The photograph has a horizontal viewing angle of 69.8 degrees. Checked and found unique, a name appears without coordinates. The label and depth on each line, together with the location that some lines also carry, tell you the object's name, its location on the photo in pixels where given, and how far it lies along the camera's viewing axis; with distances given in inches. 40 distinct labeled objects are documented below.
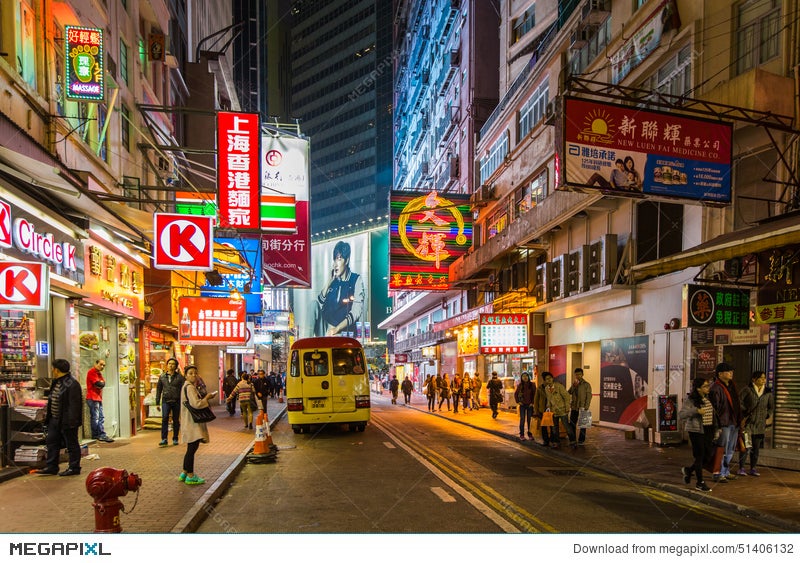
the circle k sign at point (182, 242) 458.0
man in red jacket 483.2
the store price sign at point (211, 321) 719.7
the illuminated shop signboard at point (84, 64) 425.7
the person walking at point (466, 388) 1008.2
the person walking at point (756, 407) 379.9
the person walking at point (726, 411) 343.0
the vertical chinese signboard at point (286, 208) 928.3
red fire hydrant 168.6
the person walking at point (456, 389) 991.0
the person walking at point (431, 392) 1093.1
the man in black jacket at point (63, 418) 342.0
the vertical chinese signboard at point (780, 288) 408.8
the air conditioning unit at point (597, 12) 726.5
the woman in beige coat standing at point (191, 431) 324.5
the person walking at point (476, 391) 1048.2
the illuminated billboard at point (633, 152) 413.1
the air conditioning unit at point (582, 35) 766.1
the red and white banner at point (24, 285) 297.4
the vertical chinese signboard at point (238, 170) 595.2
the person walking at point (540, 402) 550.9
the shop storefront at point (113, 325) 491.5
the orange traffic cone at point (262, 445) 439.2
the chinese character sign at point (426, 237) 1264.8
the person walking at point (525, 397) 607.8
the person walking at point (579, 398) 529.7
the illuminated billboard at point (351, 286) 3690.9
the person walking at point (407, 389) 1339.8
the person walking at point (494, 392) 856.3
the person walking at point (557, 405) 518.3
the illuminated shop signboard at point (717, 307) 437.7
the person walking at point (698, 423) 331.3
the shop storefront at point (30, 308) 304.9
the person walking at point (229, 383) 964.0
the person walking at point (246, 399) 665.6
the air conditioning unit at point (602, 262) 682.2
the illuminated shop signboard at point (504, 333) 912.3
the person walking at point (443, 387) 1069.8
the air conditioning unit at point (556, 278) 831.1
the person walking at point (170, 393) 486.0
